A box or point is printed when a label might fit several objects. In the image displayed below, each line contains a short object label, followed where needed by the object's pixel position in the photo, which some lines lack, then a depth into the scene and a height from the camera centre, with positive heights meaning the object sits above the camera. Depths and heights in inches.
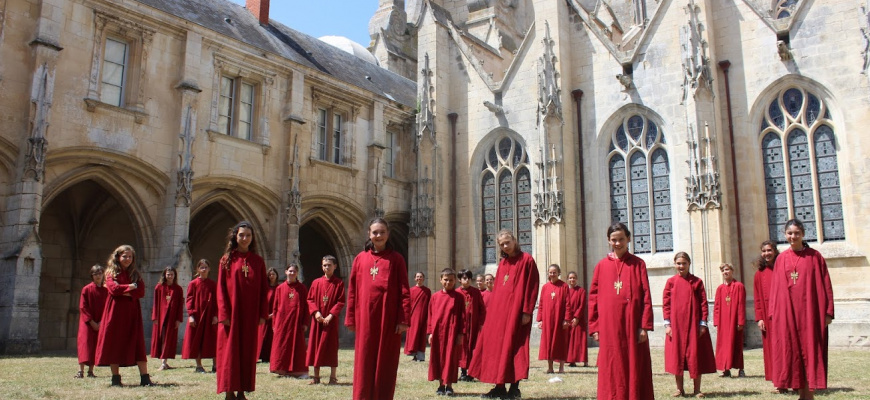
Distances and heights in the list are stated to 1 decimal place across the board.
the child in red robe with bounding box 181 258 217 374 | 383.6 +5.7
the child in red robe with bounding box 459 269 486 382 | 360.2 +5.1
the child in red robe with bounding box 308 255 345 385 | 345.4 +7.4
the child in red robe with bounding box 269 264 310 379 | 359.9 +0.4
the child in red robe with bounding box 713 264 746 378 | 368.2 +5.1
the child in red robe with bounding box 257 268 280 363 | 443.5 -2.8
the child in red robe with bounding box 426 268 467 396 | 310.3 -1.0
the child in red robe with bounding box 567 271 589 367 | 438.3 -0.3
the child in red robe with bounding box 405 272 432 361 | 349.7 +8.6
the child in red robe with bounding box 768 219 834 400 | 249.8 +4.7
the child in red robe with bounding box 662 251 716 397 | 298.4 +4.0
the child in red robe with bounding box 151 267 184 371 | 416.5 +9.2
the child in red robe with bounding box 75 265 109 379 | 326.3 +4.0
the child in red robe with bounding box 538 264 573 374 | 427.5 +7.7
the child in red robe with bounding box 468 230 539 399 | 276.7 +2.8
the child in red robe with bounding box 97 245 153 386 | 304.8 +2.5
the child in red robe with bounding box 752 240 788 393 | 322.0 +19.1
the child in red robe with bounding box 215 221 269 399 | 234.7 +6.0
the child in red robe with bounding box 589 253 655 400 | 224.5 +0.9
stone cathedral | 577.3 +179.9
